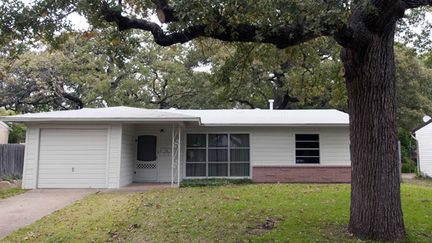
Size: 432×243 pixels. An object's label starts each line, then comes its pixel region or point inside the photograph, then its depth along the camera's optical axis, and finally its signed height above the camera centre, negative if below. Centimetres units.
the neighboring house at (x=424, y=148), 1984 +70
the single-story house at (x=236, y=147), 1512 +54
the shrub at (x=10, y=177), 1432 -77
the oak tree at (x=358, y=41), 563 +188
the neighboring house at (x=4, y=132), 2383 +158
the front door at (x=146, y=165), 1611 -27
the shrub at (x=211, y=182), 1422 -87
